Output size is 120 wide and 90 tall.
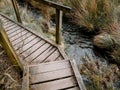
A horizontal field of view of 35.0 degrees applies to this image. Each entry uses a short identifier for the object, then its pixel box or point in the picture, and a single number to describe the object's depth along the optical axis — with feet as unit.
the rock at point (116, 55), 13.98
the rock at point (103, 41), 15.39
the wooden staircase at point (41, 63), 8.52
